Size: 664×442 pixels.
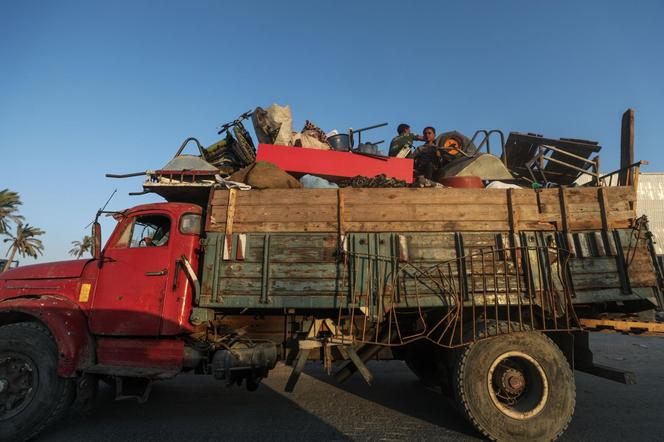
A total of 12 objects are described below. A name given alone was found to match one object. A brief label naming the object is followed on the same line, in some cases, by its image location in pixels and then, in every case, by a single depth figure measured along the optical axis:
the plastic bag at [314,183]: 4.79
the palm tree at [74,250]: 54.44
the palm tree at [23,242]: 40.16
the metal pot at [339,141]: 6.34
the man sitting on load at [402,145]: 6.38
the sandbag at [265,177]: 4.59
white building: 23.78
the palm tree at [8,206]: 30.92
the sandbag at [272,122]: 5.89
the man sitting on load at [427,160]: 6.34
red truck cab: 3.89
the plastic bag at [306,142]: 5.81
